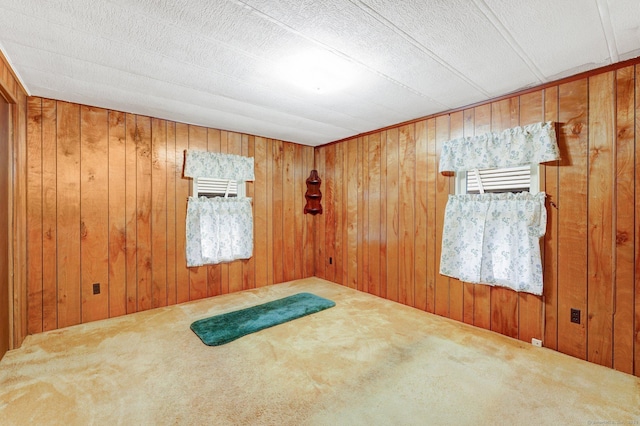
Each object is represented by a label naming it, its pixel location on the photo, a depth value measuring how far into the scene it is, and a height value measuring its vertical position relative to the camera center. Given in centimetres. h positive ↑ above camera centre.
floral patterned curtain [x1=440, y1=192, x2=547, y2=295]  240 -27
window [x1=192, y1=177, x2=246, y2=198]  368 +31
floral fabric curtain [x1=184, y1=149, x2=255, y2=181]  353 +60
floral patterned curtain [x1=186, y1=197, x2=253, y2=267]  357 -27
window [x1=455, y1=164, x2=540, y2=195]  249 +30
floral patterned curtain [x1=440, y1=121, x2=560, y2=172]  231 +57
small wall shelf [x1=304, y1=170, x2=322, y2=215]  464 +26
